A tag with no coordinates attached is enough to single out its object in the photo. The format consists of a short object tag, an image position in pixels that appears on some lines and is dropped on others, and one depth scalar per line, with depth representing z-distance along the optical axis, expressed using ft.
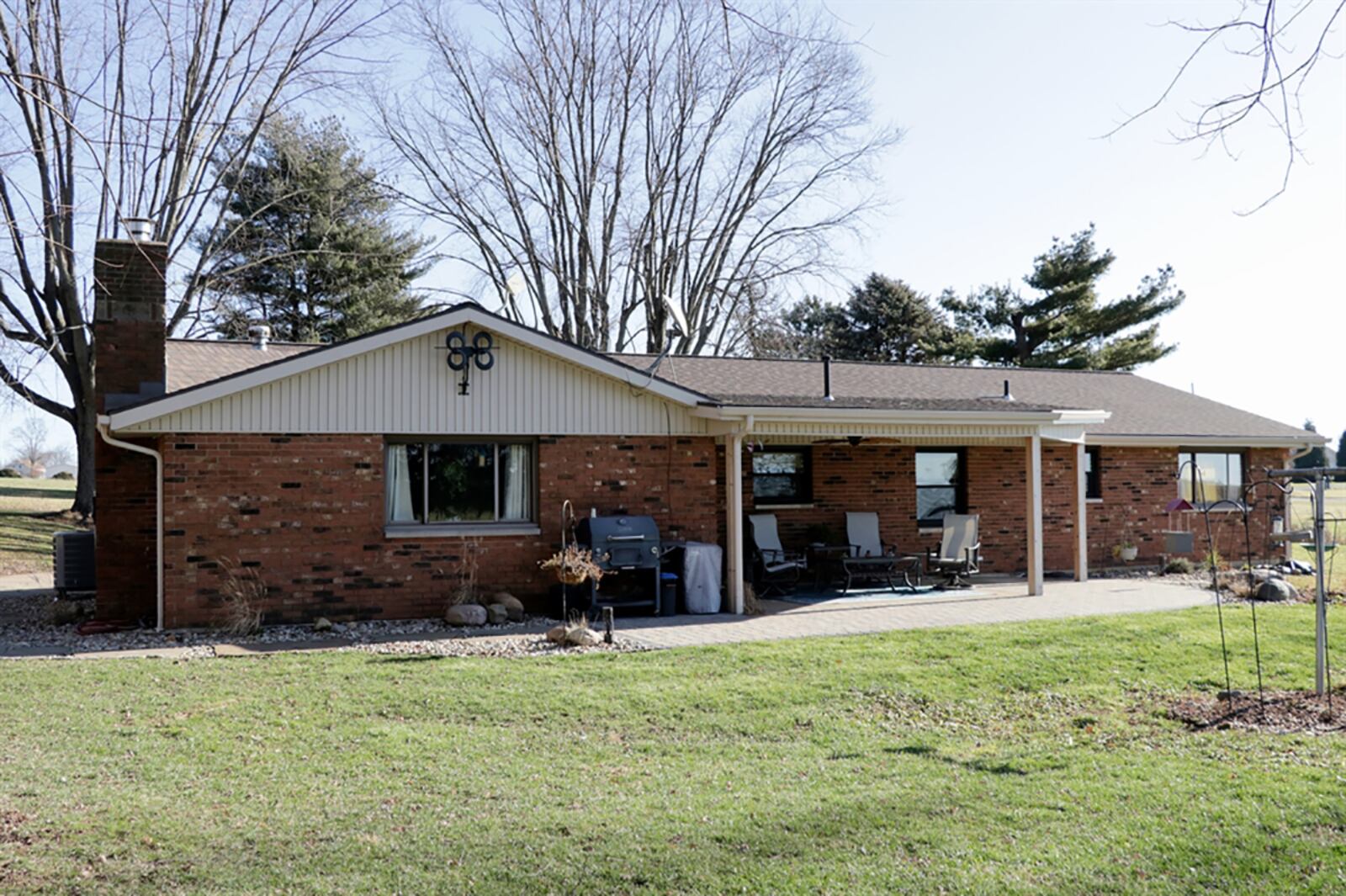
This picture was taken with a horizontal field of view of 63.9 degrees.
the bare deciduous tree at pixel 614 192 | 90.27
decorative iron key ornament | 41.68
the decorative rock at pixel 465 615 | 39.68
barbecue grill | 41.52
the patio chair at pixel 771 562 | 49.42
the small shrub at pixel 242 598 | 37.73
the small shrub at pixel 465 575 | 41.52
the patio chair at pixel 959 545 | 51.37
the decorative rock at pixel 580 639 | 35.35
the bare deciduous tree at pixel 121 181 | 64.90
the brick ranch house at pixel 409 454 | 38.73
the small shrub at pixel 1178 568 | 58.75
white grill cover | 43.50
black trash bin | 43.32
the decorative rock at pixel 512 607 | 41.11
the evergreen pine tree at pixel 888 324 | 131.64
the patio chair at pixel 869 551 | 52.54
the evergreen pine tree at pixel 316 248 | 92.38
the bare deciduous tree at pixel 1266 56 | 15.33
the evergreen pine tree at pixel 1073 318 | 122.83
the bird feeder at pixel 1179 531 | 34.06
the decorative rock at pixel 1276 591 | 49.06
